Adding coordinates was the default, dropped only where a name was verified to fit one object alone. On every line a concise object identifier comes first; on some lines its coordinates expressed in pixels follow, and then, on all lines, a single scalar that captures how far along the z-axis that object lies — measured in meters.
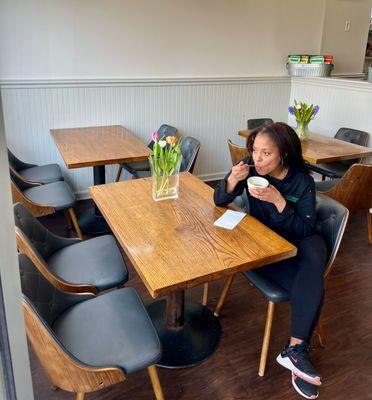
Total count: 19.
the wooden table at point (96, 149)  2.75
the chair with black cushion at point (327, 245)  1.77
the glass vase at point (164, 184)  1.92
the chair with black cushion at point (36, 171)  3.20
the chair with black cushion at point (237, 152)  2.97
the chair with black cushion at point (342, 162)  3.46
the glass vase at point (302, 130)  3.43
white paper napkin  1.73
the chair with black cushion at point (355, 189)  2.69
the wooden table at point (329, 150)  2.97
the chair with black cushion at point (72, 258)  1.67
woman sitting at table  1.74
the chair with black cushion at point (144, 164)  3.48
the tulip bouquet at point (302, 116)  3.31
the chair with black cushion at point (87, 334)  1.19
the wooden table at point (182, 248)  1.40
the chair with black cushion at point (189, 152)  2.88
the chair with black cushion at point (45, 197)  2.58
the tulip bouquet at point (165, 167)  1.87
